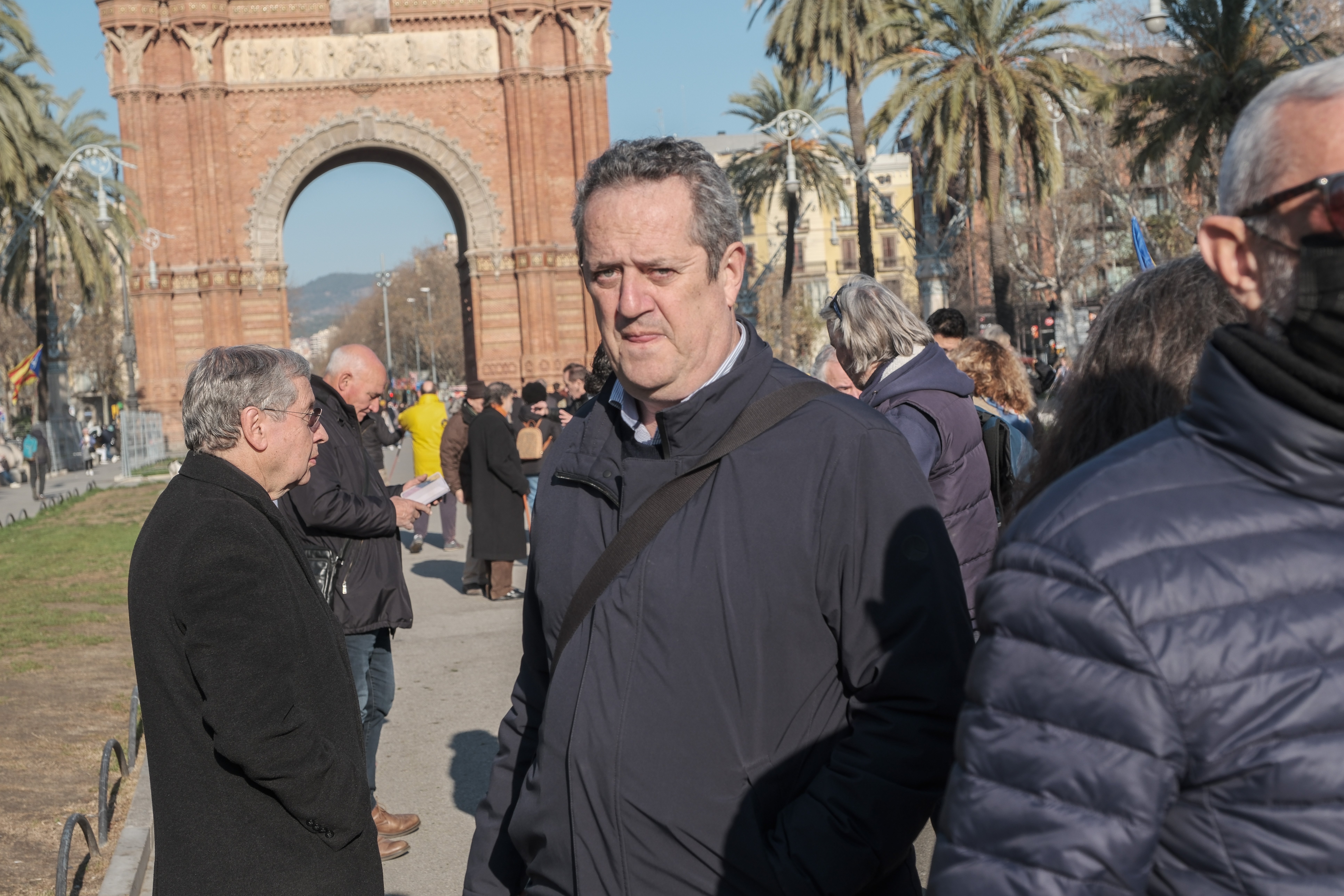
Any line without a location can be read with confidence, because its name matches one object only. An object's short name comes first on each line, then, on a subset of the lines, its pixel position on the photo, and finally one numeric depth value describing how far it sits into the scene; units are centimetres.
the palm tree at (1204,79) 2016
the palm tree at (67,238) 3534
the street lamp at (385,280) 8194
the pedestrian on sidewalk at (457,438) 1388
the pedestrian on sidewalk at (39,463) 2908
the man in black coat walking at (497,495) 1241
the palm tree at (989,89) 2291
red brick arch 3816
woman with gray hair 467
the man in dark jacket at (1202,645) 144
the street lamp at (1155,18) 1922
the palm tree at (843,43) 2678
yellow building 8638
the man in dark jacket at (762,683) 225
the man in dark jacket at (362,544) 548
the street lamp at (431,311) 8581
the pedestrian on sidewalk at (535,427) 1442
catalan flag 3047
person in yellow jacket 1552
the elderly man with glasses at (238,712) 321
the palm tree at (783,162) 3912
